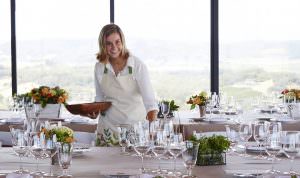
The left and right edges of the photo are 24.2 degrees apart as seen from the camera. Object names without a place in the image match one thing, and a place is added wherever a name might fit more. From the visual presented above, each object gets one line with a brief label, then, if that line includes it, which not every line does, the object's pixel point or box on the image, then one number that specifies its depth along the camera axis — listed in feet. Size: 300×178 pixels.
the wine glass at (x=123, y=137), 13.56
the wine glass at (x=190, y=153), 10.83
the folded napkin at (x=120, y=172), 10.89
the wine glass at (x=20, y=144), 11.75
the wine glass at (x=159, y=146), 11.77
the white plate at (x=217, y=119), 20.52
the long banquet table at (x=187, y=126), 19.76
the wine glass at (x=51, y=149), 11.76
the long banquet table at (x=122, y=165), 11.35
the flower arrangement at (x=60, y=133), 12.66
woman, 17.35
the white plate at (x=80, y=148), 13.37
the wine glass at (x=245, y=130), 13.58
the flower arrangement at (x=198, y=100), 21.88
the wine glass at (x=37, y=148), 11.70
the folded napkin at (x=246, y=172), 10.89
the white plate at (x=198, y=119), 21.01
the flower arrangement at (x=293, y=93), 22.12
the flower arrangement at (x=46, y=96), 20.29
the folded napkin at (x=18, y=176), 10.64
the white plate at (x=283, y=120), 20.60
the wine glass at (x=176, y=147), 11.23
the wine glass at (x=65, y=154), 10.84
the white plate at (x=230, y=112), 22.61
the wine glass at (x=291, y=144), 11.49
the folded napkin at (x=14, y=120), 20.74
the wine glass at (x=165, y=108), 20.05
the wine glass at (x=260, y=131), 13.19
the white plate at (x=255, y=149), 13.34
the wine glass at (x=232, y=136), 13.70
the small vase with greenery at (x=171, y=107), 20.20
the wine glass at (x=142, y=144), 11.85
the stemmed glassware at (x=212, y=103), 22.68
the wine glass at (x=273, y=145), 11.58
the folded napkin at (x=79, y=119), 21.02
